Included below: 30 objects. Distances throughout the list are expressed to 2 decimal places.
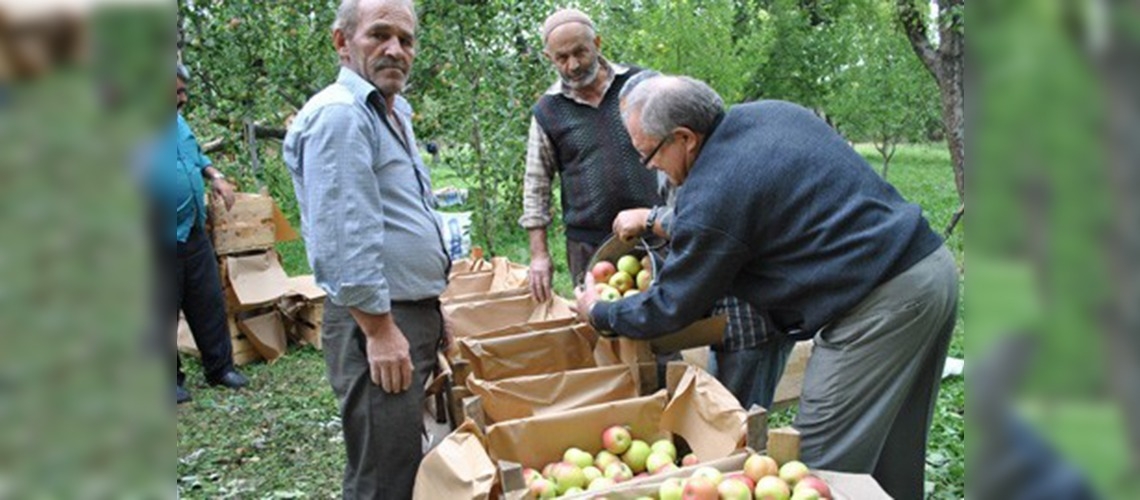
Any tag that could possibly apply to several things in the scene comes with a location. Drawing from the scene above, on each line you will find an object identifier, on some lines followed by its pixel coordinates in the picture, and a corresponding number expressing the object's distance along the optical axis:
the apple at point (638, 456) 2.43
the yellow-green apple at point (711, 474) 2.00
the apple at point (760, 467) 2.00
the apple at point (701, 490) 1.91
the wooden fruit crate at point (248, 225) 5.25
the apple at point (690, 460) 2.36
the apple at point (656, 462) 2.39
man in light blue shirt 2.12
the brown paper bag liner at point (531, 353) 2.97
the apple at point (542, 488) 2.18
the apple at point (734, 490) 1.92
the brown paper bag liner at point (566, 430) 2.39
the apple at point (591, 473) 2.32
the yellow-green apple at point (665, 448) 2.46
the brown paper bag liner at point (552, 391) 2.60
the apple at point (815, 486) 1.94
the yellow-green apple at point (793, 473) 1.98
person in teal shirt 4.39
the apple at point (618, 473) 2.31
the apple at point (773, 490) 1.92
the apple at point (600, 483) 2.18
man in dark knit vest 3.56
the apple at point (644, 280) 2.90
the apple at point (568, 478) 2.29
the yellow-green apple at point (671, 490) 1.99
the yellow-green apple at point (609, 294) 2.83
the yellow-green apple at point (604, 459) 2.40
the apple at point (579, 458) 2.39
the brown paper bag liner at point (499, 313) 3.56
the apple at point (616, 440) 2.44
